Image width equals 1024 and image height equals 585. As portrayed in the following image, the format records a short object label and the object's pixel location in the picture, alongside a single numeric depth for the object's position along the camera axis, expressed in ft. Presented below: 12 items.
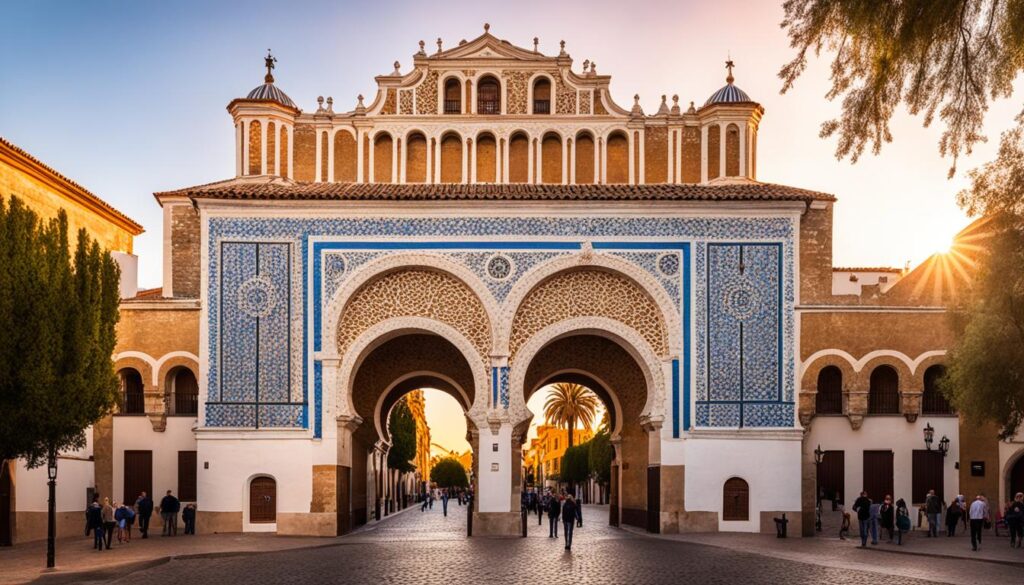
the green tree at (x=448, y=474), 361.71
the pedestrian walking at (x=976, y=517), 71.72
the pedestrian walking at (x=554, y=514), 85.40
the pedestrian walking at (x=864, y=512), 76.54
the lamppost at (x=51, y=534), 59.31
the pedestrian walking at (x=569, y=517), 73.10
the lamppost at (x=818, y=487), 89.79
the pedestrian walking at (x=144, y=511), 84.12
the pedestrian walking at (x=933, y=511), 84.99
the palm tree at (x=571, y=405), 217.97
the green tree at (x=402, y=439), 179.84
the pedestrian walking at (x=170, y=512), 84.79
